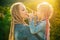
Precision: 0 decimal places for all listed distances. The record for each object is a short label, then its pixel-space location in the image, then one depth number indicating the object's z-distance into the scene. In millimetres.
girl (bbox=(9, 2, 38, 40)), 1448
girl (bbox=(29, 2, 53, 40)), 1438
